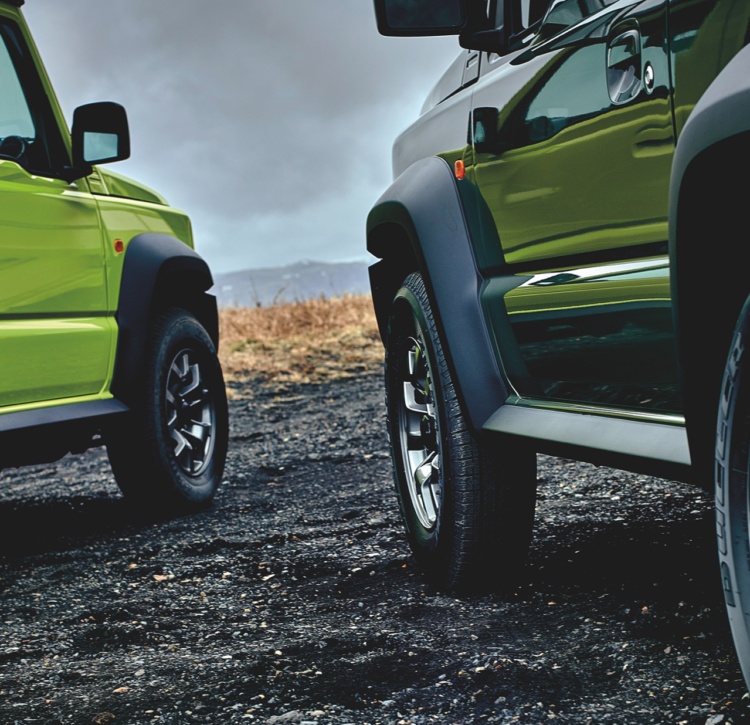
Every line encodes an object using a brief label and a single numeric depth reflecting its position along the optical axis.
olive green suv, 4.12
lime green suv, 5.87
